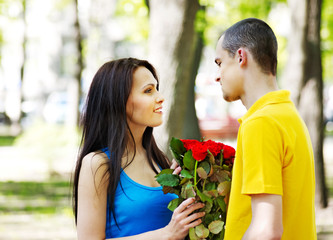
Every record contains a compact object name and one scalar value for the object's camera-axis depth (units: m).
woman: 4.06
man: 3.19
